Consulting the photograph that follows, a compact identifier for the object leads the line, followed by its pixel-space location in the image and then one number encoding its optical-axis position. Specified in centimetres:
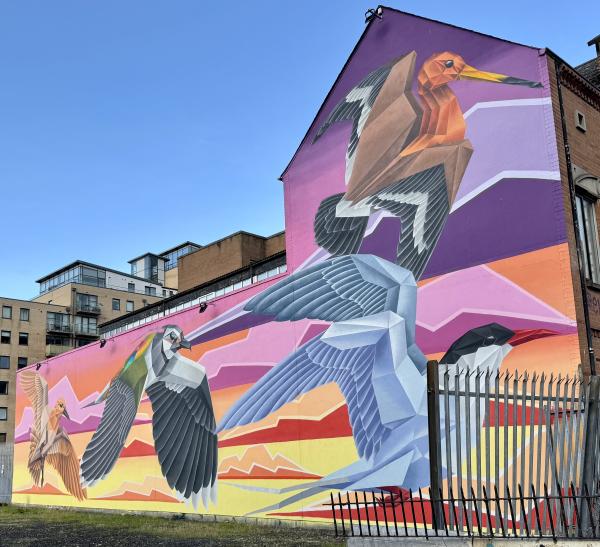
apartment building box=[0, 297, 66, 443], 6525
